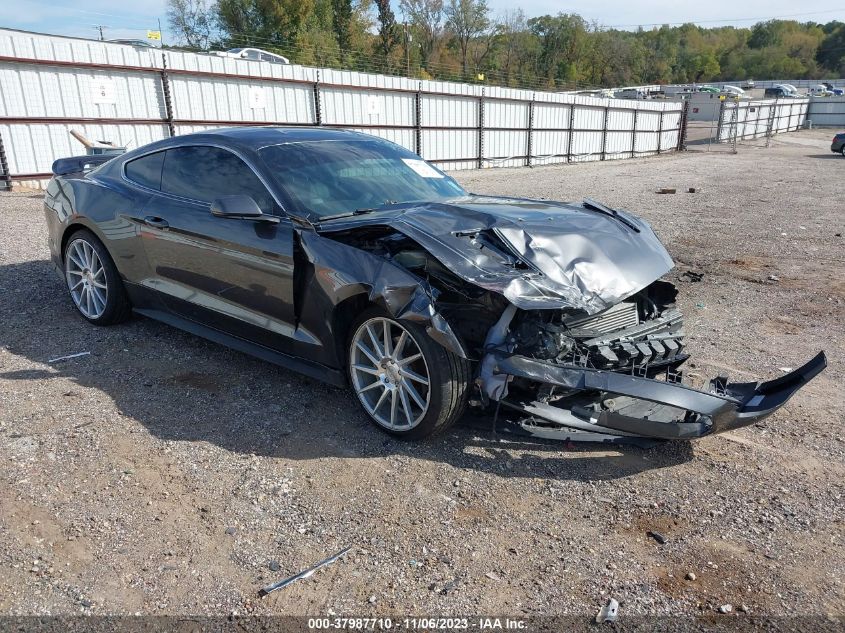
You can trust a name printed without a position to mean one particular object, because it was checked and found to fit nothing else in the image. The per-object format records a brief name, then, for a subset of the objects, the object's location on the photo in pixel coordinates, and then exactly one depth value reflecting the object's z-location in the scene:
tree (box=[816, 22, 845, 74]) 111.25
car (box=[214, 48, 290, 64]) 21.80
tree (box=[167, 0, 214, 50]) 57.41
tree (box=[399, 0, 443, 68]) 68.69
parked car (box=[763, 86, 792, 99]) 63.66
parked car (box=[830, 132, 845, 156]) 29.66
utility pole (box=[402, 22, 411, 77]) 54.85
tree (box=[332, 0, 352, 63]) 56.03
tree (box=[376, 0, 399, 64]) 53.66
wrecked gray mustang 3.25
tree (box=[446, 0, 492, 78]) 71.75
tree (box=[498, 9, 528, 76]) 76.81
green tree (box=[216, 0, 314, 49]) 51.59
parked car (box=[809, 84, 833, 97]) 63.48
